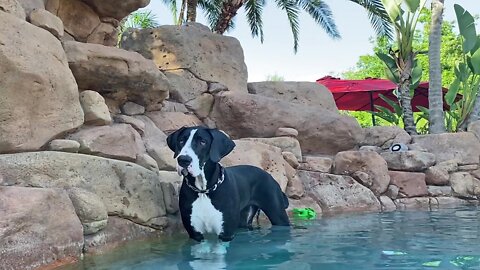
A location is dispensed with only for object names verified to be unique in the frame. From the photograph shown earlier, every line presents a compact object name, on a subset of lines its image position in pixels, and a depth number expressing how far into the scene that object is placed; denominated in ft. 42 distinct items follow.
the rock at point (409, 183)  26.63
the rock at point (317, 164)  25.25
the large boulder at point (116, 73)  18.39
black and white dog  14.34
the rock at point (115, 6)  22.57
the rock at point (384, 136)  30.25
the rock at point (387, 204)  25.14
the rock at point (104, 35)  23.06
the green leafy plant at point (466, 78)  34.71
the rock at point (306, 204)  22.55
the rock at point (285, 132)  25.77
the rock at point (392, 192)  26.27
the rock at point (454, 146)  29.22
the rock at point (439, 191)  27.37
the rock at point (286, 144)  24.90
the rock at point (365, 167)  25.67
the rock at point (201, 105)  25.45
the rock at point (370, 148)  28.30
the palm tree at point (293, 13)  45.85
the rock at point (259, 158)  20.99
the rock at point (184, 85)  25.31
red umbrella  49.26
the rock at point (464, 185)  28.25
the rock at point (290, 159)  24.02
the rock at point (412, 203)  25.93
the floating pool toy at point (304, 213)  21.11
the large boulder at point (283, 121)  25.71
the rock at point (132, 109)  21.33
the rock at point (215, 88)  26.21
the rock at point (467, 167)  29.14
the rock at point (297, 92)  29.66
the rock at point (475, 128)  31.01
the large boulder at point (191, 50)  26.08
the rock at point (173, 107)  24.10
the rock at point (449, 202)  26.55
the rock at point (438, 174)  27.68
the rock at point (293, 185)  22.89
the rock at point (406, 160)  27.14
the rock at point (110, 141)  15.81
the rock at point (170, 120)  22.35
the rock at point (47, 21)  16.74
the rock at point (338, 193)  23.89
